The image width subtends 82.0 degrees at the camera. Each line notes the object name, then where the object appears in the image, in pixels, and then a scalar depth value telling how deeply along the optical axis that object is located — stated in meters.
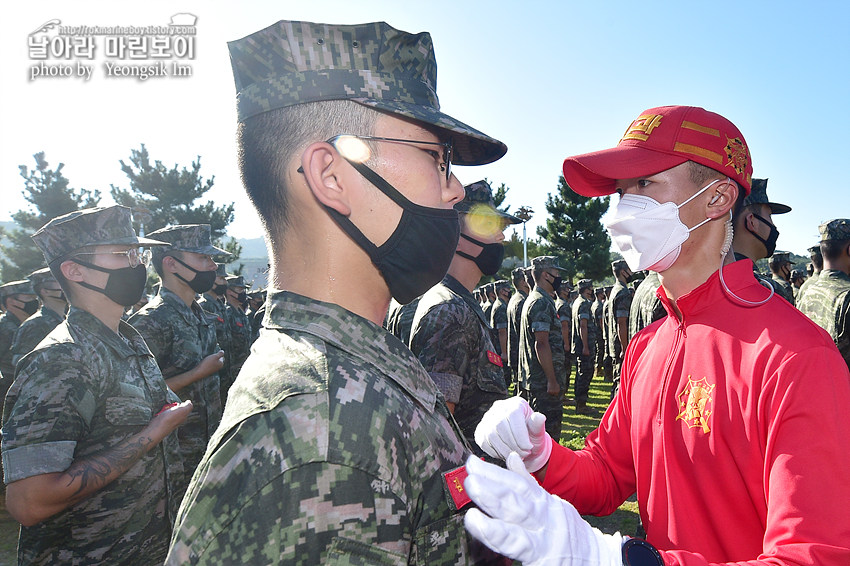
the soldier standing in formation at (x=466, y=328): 3.41
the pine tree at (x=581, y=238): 37.78
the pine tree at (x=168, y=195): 30.77
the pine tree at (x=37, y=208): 26.64
